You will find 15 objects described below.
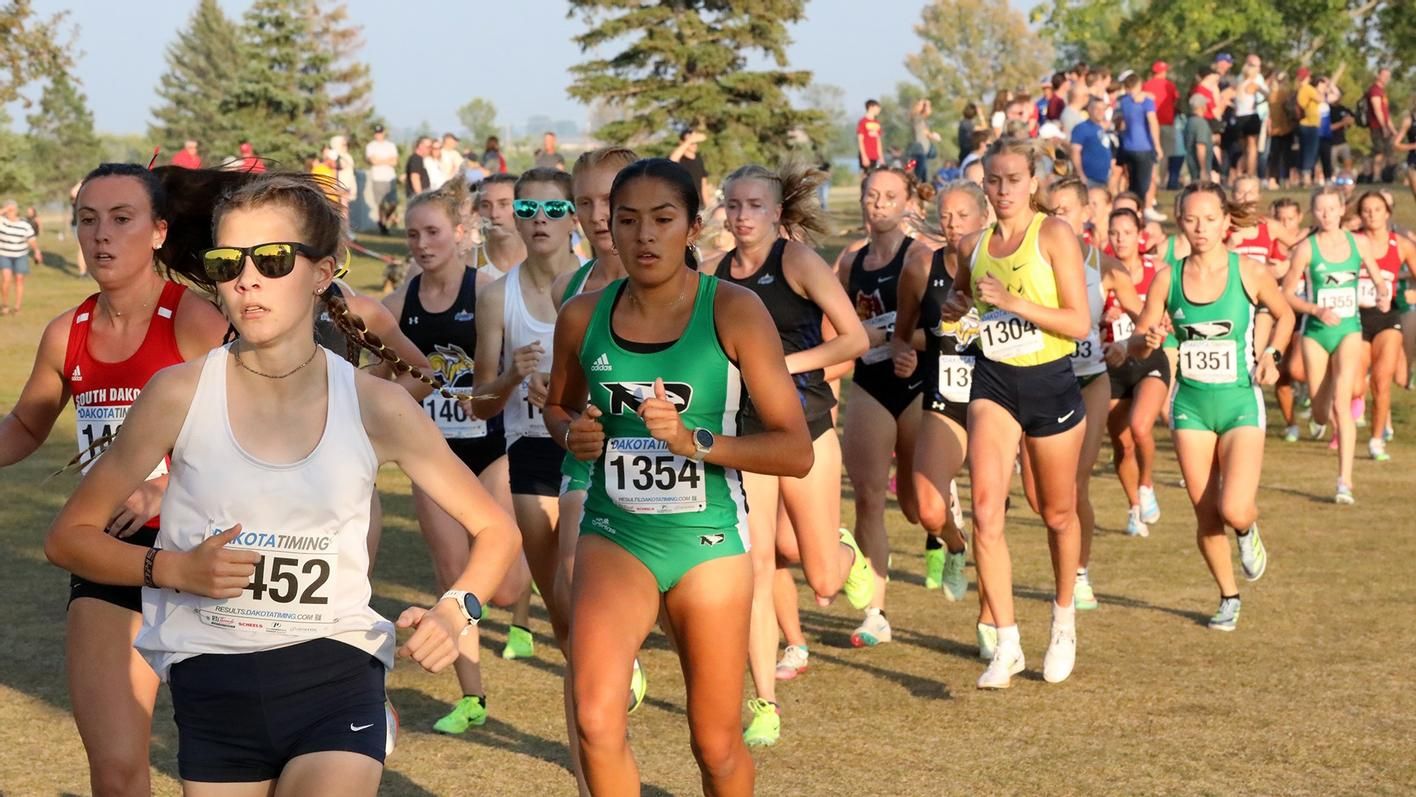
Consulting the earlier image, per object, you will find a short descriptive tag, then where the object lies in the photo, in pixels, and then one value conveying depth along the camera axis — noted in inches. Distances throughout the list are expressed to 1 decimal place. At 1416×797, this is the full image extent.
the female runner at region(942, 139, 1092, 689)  295.6
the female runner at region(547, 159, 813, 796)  187.5
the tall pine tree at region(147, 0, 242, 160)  3329.2
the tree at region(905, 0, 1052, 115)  4163.4
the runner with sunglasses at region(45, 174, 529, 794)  139.5
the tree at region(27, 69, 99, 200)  3289.9
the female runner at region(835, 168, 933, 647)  346.0
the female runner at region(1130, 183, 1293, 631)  340.5
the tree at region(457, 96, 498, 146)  7500.0
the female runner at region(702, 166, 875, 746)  271.4
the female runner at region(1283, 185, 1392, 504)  496.4
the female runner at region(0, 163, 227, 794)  173.8
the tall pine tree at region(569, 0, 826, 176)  1690.5
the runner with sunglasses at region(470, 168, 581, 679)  278.4
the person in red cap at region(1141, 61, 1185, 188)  1023.0
